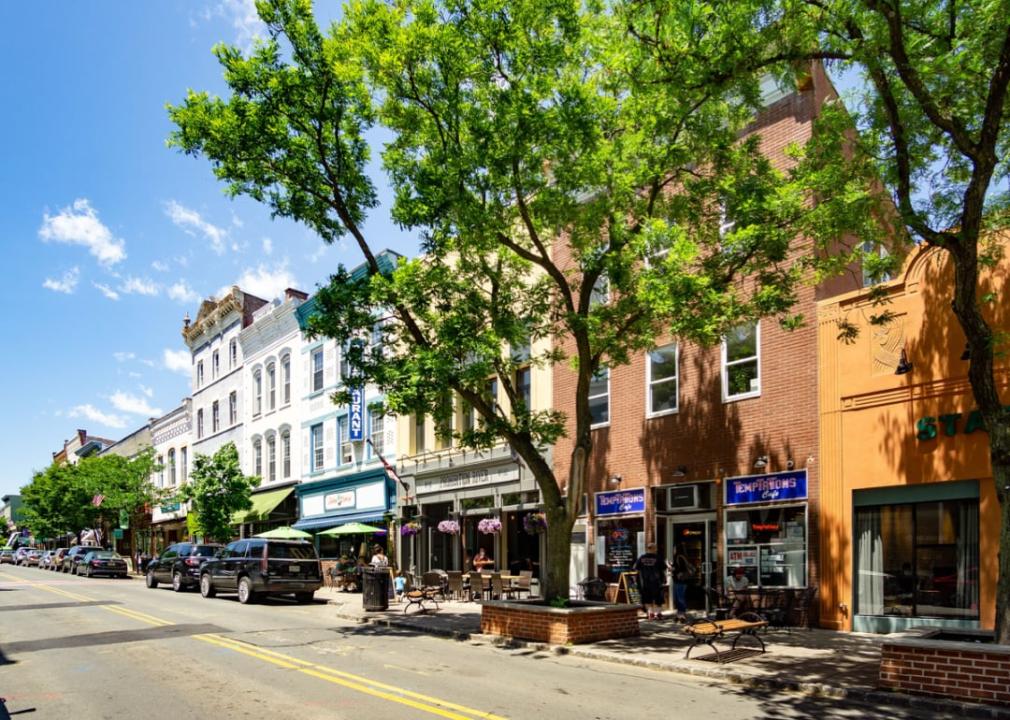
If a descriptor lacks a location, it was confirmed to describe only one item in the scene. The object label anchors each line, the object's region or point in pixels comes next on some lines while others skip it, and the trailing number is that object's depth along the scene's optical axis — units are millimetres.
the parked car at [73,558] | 46156
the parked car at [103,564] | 42250
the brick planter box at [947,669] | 9203
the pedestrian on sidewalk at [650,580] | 17734
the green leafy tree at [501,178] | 13633
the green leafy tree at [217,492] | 36938
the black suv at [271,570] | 23094
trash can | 19969
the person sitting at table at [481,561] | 23875
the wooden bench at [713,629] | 12078
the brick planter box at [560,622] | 14055
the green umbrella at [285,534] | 29406
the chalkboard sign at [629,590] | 19078
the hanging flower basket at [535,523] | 21547
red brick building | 16844
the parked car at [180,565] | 28438
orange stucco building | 14102
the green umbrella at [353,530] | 28453
